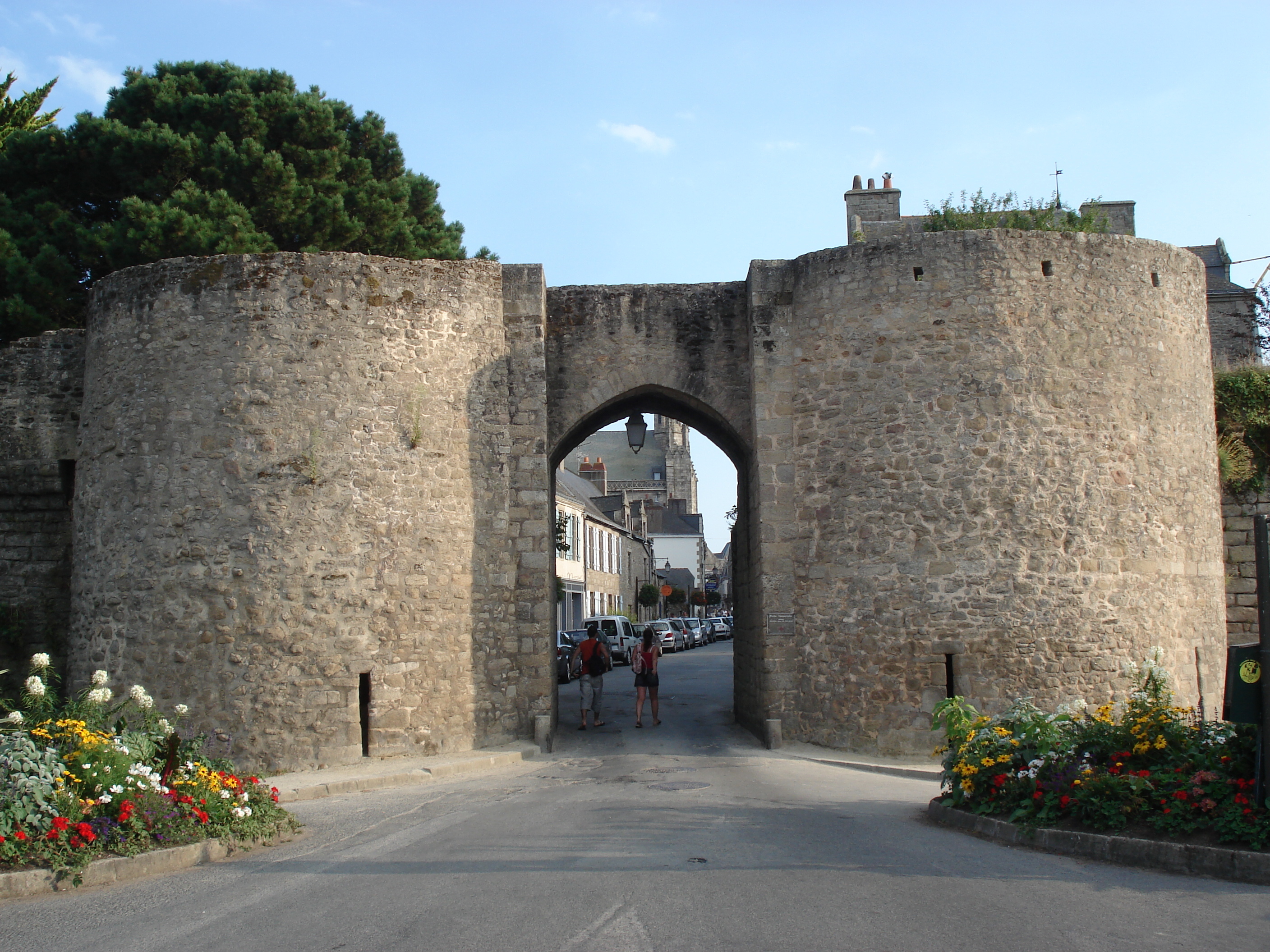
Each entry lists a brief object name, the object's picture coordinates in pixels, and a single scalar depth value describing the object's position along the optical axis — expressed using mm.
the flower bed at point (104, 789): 5996
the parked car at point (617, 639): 28875
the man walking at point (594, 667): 14180
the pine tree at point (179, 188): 17328
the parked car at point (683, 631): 40688
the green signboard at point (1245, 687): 6191
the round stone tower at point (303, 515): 11000
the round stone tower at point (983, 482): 11523
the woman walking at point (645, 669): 14375
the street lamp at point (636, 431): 14453
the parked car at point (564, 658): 21875
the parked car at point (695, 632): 43344
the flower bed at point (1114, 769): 6188
